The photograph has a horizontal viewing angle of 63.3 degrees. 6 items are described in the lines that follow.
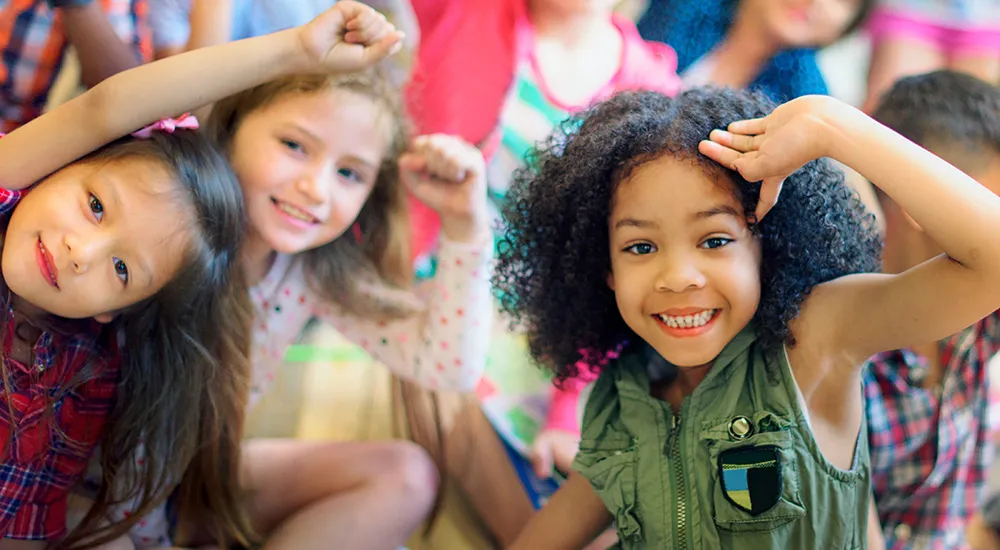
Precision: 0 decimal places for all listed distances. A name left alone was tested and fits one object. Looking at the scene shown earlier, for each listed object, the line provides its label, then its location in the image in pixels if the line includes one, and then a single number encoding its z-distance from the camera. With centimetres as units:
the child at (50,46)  100
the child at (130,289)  83
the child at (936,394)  98
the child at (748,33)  106
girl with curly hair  73
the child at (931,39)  105
